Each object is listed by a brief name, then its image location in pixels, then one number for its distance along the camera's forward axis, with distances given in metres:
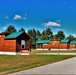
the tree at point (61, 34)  82.53
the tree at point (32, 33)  82.16
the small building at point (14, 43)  17.94
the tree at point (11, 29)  72.07
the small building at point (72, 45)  48.63
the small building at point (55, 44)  40.90
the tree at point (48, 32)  80.64
